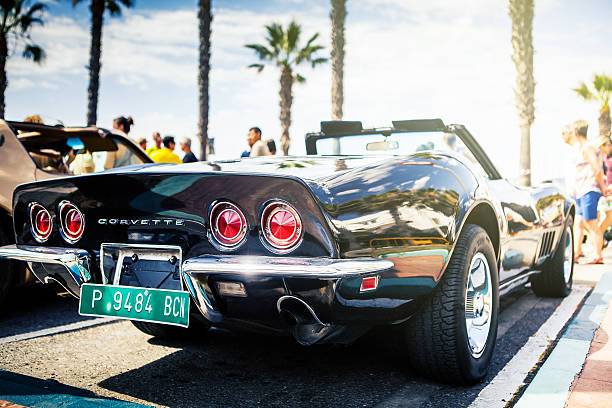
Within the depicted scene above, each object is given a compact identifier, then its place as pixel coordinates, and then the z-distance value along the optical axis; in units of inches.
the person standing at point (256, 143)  290.7
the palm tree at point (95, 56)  636.1
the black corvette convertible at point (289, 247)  81.1
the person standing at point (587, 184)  252.1
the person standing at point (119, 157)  203.0
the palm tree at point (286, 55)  829.8
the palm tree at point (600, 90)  973.2
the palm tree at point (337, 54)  582.2
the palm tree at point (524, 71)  631.2
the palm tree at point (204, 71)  597.6
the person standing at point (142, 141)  367.9
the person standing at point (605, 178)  284.7
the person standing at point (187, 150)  355.6
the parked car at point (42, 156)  153.3
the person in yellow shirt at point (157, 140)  398.6
